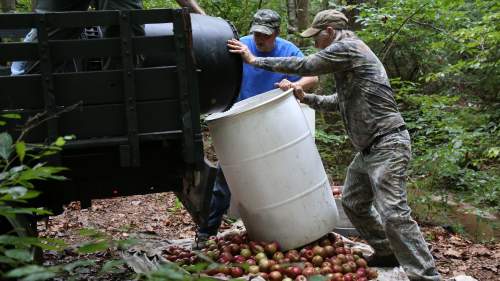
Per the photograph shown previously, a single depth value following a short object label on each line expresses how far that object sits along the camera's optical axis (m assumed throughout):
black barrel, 3.81
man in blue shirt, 4.82
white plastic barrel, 4.21
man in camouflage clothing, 4.07
